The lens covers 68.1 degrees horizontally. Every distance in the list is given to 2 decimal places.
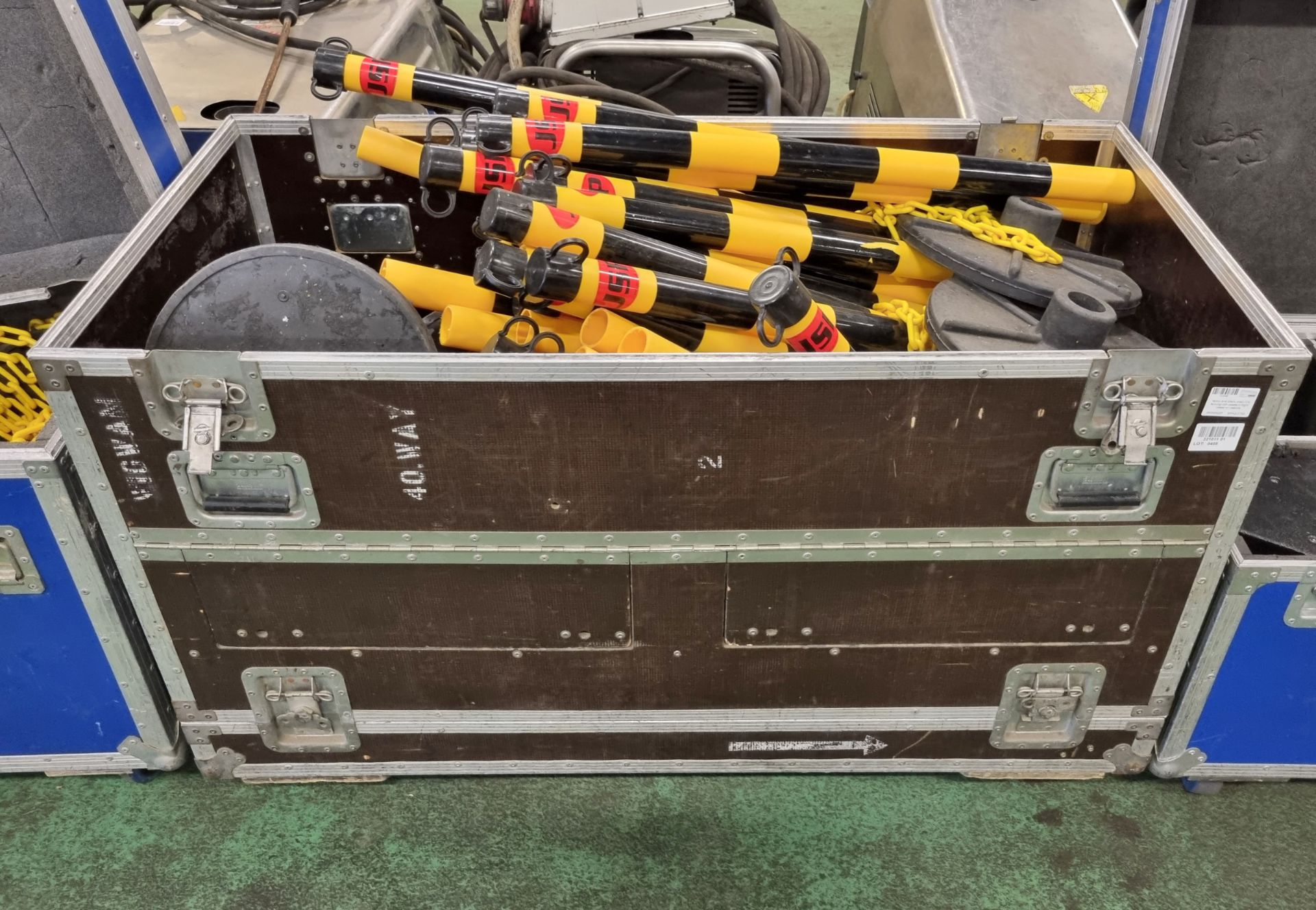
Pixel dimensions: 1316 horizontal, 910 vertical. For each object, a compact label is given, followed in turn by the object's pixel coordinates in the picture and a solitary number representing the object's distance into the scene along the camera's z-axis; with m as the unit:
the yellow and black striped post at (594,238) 1.35
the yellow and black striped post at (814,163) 1.56
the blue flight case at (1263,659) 1.34
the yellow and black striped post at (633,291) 1.33
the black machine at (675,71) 2.26
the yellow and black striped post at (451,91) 1.58
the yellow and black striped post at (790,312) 1.28
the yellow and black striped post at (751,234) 1.49
